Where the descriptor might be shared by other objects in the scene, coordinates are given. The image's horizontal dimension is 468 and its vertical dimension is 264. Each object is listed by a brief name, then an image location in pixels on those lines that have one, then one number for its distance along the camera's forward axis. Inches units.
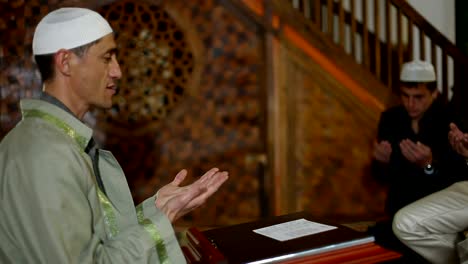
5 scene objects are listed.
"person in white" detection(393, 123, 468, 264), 84.2
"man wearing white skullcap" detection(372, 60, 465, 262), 111.7
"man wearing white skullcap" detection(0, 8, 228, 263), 50.2
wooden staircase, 139.3
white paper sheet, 58.2
